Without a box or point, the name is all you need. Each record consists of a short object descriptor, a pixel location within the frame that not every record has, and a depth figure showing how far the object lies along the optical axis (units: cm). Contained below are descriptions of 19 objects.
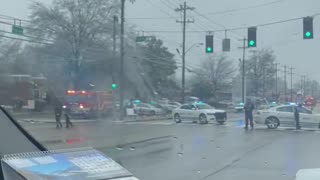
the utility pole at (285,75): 12000
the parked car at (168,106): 5433
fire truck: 4188
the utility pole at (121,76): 3956
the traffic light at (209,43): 3347
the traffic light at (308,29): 2686
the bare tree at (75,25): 5362
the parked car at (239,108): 6665
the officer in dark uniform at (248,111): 2899
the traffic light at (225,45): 4000
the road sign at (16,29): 3431
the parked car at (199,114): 3494
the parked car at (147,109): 4983
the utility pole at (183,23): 5402
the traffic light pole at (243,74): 7714
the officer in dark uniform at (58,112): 2908
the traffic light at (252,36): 3006
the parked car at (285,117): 2891
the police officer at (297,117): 2841
